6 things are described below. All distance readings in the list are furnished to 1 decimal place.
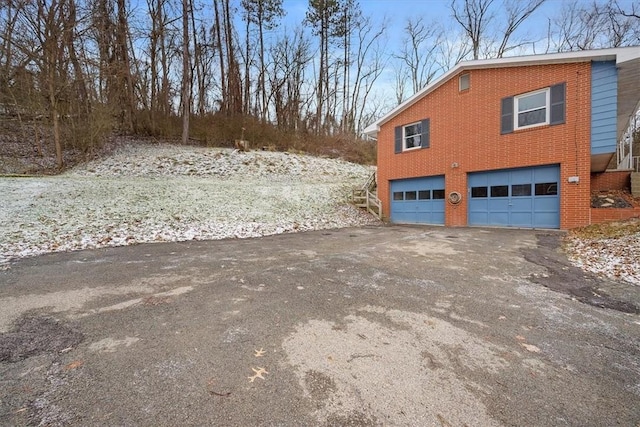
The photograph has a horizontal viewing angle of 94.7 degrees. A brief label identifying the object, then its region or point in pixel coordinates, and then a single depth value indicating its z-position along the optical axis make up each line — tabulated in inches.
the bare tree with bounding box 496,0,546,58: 801.6
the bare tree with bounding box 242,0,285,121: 944.9
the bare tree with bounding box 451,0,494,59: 878.4
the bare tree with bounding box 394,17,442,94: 1034.1
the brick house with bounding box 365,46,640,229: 337.1
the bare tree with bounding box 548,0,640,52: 695.7
